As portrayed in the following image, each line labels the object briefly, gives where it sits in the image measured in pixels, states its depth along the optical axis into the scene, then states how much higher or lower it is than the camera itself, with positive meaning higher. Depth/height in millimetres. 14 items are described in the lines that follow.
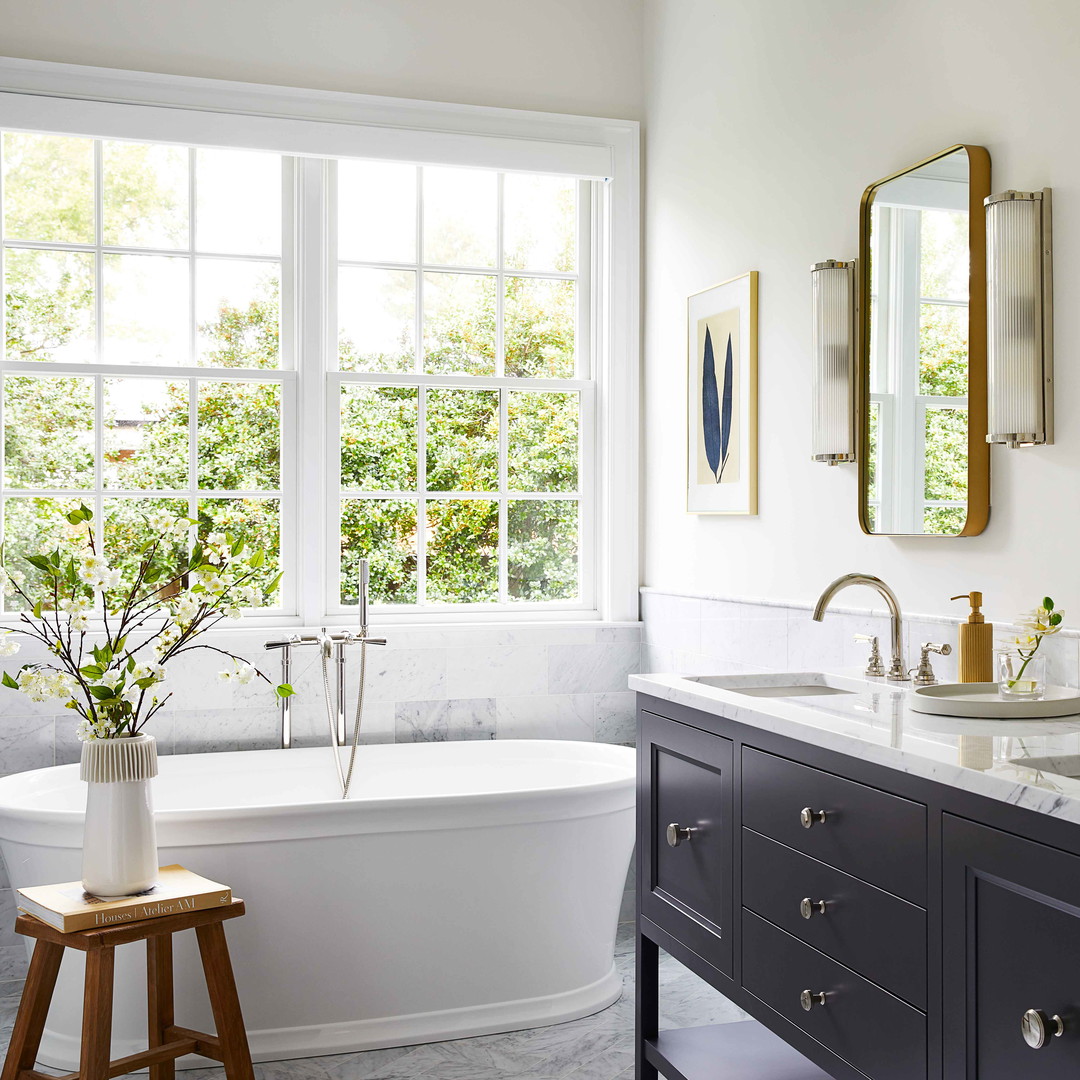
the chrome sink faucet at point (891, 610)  2240 -128
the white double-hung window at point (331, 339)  3562 +728
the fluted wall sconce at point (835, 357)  2631 +464
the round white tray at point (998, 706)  1790 -261
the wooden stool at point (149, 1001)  2246 -988
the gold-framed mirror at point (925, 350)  2215 +430
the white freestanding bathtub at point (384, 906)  2715 -941
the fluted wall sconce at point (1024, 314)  2039 +438
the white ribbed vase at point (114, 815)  2408 -592
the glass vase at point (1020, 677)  1859 -233
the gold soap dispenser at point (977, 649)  2029 -188
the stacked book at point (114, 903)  2307 -774
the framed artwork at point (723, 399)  3170 +454
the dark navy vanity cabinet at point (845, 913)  1297 -541
